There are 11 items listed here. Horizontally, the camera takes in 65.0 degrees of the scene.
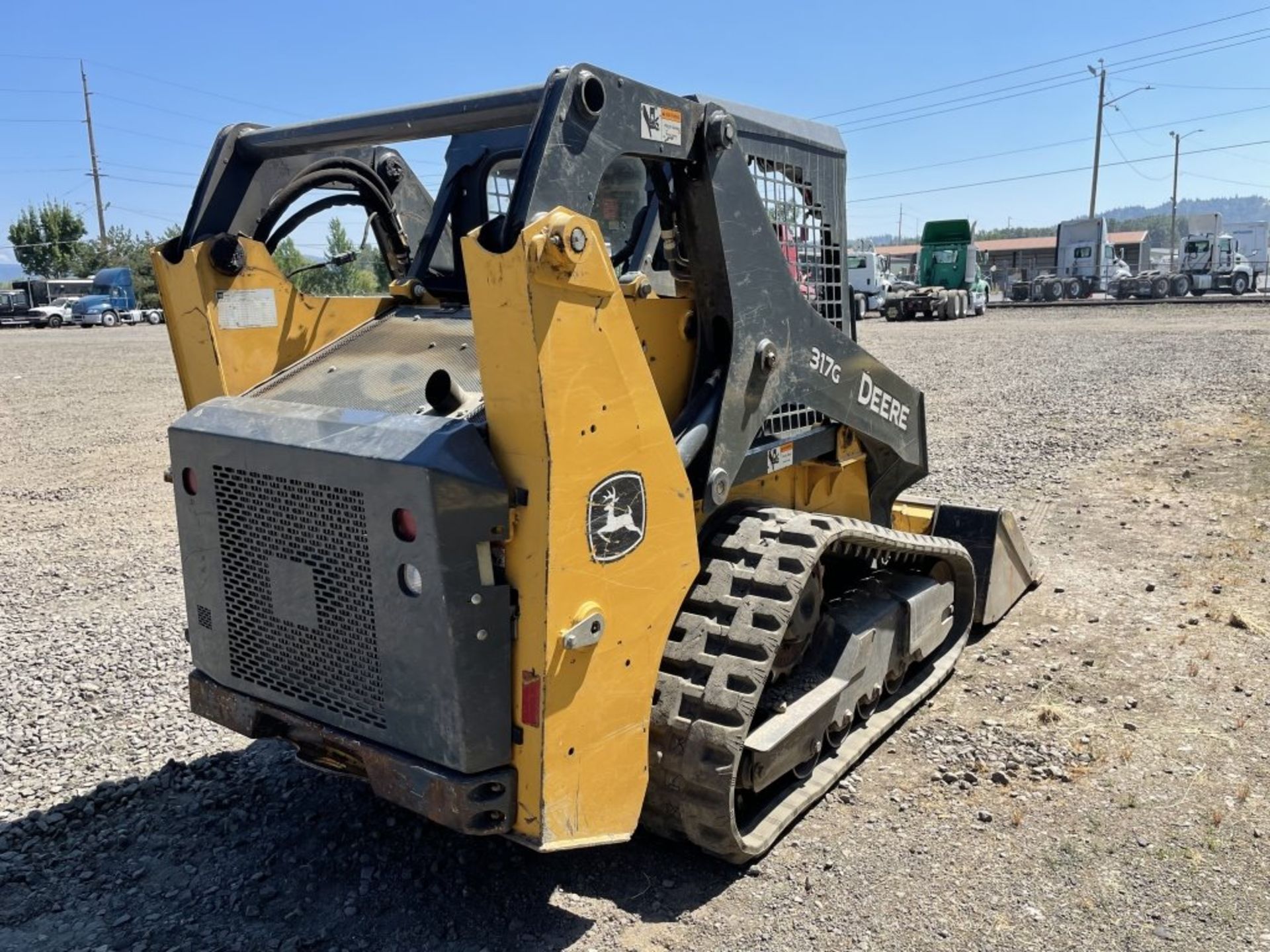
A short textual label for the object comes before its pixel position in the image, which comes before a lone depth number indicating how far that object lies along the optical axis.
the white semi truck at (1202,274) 39.38
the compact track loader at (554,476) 2.65
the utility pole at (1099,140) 53.72
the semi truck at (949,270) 34.59
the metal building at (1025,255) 55.62
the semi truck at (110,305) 49.62
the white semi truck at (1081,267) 42.00
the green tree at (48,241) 67.12
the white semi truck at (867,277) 36.03
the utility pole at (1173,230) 42.96
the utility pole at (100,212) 65.06
